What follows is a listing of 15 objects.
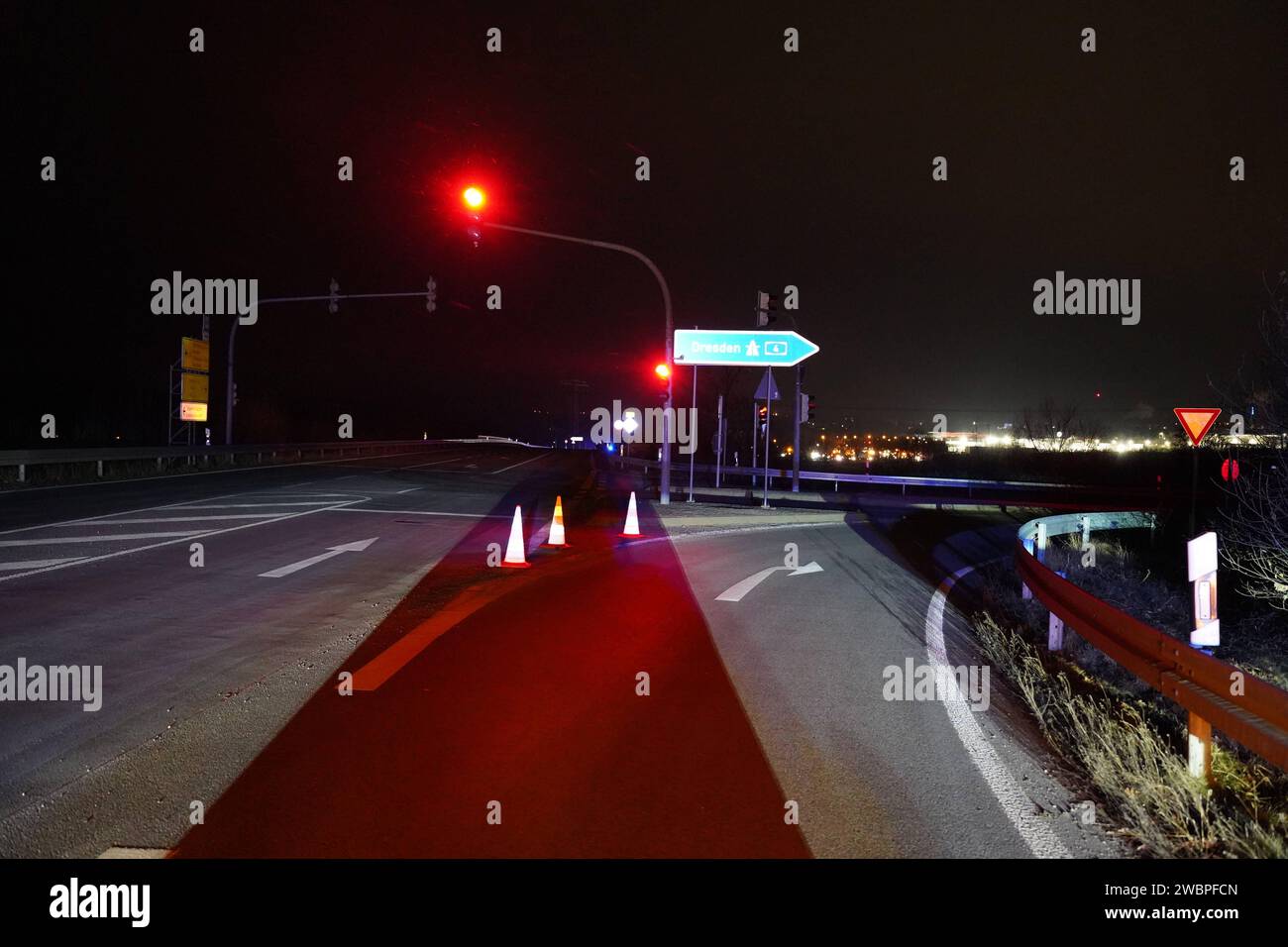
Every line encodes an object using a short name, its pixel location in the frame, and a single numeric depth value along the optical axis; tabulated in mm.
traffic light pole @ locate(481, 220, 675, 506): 20662
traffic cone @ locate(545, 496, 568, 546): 15539
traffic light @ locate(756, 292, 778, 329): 23191
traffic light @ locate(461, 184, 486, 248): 15461
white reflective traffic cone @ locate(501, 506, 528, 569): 13180
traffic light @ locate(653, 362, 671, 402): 23406
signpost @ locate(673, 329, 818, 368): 25391
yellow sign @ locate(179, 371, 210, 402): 37500
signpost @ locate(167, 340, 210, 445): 37062
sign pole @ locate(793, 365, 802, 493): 27547
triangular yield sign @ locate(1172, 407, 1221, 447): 13859
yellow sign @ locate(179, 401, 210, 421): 37531
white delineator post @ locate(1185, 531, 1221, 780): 8164
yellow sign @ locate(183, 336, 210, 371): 37000
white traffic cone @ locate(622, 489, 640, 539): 17883
